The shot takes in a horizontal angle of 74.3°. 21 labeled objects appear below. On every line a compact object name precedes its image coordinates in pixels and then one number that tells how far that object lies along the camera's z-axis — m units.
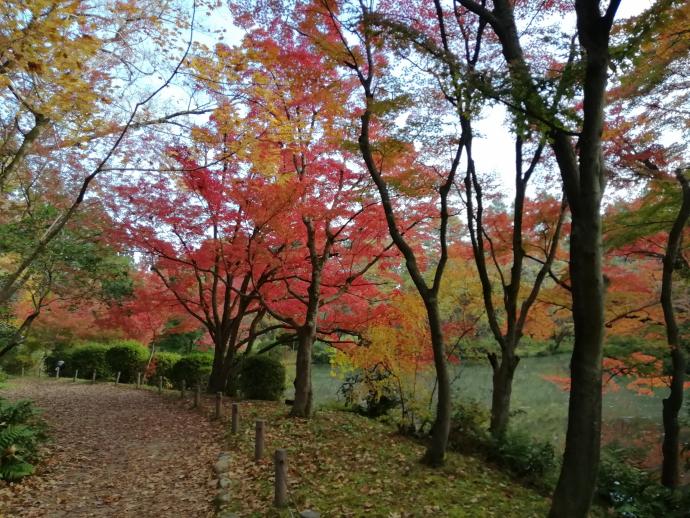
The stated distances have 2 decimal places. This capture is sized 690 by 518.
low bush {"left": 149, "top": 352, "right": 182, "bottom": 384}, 20.04
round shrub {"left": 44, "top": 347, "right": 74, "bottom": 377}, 21.70
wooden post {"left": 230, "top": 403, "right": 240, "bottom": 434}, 8.52
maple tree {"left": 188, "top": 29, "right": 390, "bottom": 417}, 8.53
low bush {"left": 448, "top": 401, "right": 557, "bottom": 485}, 7.23
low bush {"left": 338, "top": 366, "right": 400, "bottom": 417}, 10.02
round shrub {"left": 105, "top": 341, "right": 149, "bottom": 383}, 20.83
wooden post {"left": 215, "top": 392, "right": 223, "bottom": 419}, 10.09
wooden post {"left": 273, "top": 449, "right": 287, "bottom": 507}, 5.05
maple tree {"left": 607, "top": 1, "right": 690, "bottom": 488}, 6.73
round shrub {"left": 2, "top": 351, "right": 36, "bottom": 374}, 21.78
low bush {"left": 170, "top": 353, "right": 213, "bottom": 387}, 17.14
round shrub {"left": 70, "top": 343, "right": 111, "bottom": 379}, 21.12
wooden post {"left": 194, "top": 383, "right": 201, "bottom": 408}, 12.01
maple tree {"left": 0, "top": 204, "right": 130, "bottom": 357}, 8.91
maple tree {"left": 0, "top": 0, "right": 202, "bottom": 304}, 4.53
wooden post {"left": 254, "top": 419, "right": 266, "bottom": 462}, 6.75
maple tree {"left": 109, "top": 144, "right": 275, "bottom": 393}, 10.40
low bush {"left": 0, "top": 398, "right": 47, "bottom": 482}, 6.06
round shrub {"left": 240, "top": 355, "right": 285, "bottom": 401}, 13.36
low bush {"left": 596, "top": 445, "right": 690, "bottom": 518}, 6.05
